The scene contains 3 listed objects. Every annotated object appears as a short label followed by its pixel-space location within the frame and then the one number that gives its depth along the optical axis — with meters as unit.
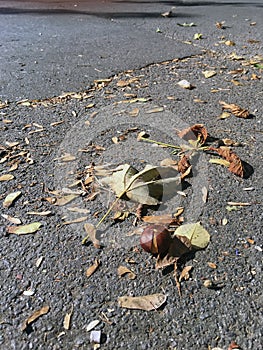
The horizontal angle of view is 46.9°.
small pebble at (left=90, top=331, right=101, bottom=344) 0.26
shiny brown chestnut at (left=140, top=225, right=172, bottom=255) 0.31
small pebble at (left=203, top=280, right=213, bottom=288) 0.29
